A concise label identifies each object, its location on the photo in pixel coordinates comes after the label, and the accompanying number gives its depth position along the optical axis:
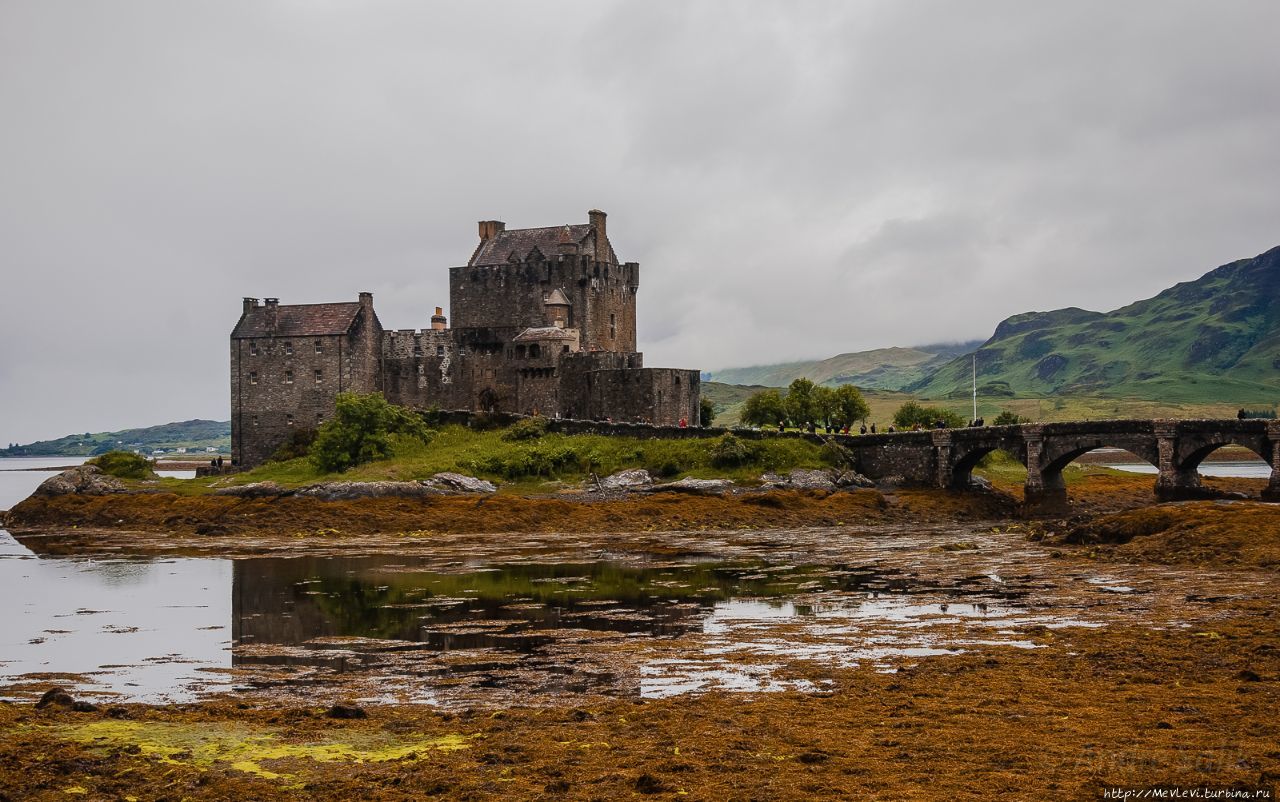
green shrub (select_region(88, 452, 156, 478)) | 84.31
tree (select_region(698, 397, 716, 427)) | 98.12
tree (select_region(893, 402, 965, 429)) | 107.16
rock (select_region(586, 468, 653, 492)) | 68.69
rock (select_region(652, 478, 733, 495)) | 66.69
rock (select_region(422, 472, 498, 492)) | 69.50
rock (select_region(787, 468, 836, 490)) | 67.94
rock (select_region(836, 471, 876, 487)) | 68.94
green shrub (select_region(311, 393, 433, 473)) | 75.56
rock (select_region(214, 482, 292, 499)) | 70.56
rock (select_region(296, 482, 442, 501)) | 67.44
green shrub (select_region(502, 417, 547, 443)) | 77.81
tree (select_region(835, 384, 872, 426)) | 102.19
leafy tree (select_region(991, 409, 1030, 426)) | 117.62
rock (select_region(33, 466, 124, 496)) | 75.81
